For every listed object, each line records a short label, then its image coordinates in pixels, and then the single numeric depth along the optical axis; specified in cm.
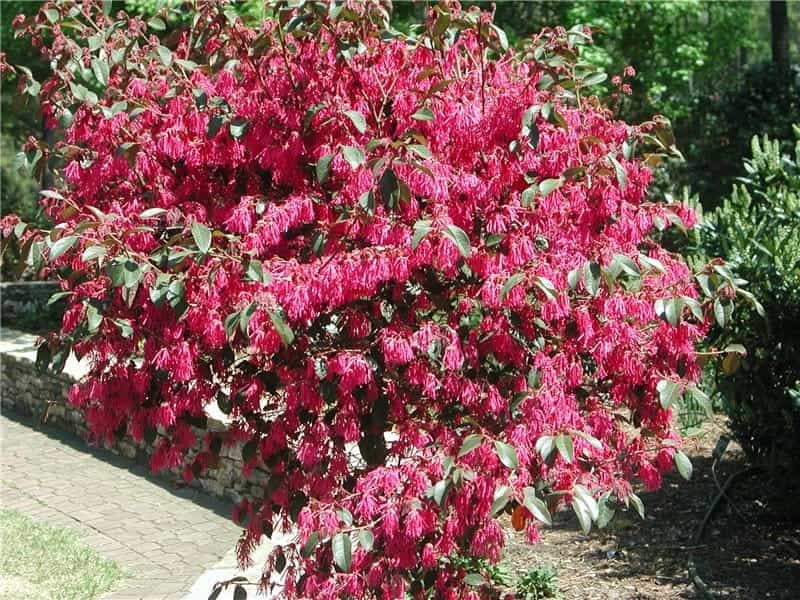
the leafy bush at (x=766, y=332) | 507
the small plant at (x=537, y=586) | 471
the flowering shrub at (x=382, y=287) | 310
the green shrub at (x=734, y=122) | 1191
